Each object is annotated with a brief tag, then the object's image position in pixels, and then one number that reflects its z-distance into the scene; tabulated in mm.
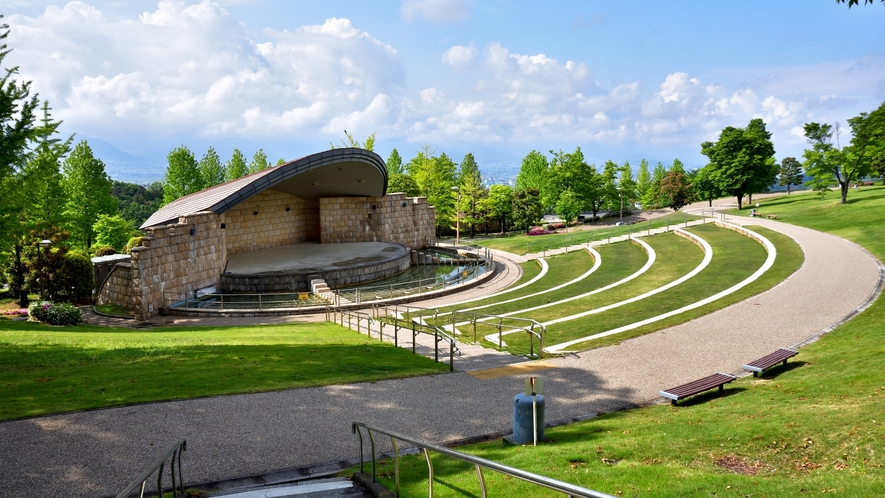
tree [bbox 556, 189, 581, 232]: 60688
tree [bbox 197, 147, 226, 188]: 67938
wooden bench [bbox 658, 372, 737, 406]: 10203
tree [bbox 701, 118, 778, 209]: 48719
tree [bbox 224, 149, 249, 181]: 69625
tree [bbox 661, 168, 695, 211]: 70438
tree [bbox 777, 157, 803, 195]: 83750
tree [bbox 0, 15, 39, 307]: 13375
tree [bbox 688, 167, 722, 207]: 55744
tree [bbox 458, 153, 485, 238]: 59719
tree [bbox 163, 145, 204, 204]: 55906
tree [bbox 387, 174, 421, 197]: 59219
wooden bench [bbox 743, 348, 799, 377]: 11445
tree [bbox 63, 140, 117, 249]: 46781
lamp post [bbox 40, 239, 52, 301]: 29245
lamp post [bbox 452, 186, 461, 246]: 54275
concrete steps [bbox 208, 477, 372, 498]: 6379
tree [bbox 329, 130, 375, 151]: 64562
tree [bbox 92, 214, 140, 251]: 43469
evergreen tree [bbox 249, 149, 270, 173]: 74188
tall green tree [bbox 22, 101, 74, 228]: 15016
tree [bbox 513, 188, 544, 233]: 61031
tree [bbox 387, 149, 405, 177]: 79662
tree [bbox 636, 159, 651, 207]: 91938
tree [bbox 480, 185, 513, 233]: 60438
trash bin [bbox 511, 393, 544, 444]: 8164
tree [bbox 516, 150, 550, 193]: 74562
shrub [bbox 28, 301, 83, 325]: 20938
